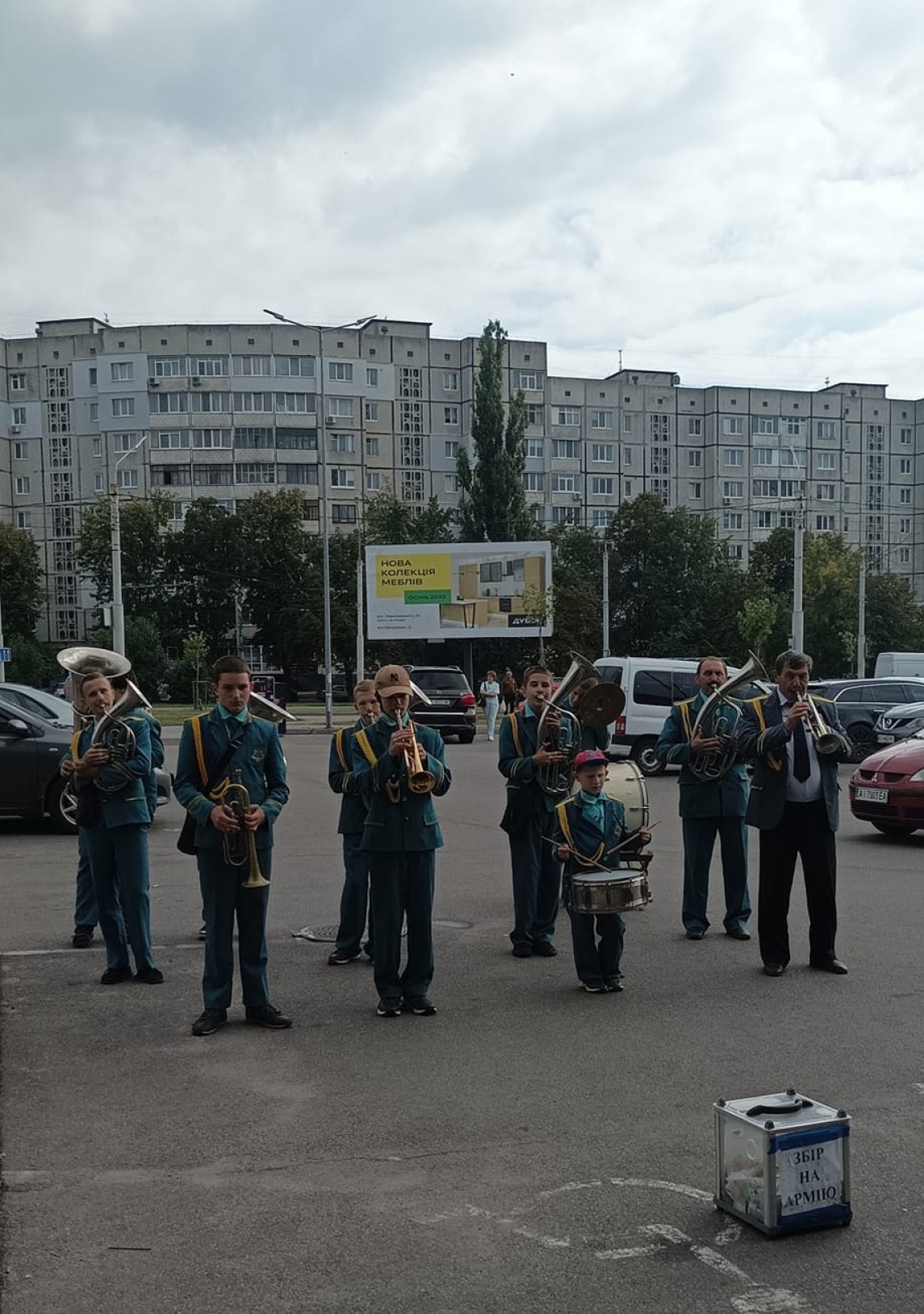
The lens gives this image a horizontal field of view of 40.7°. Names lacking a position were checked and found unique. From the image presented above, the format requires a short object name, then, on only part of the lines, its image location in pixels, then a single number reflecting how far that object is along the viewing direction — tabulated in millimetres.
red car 13742
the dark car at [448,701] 32438
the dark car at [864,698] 24750
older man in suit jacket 7895
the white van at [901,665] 41188
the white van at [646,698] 22188
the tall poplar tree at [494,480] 68875
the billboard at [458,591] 51031
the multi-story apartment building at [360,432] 85188
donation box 4219
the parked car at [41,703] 15406
